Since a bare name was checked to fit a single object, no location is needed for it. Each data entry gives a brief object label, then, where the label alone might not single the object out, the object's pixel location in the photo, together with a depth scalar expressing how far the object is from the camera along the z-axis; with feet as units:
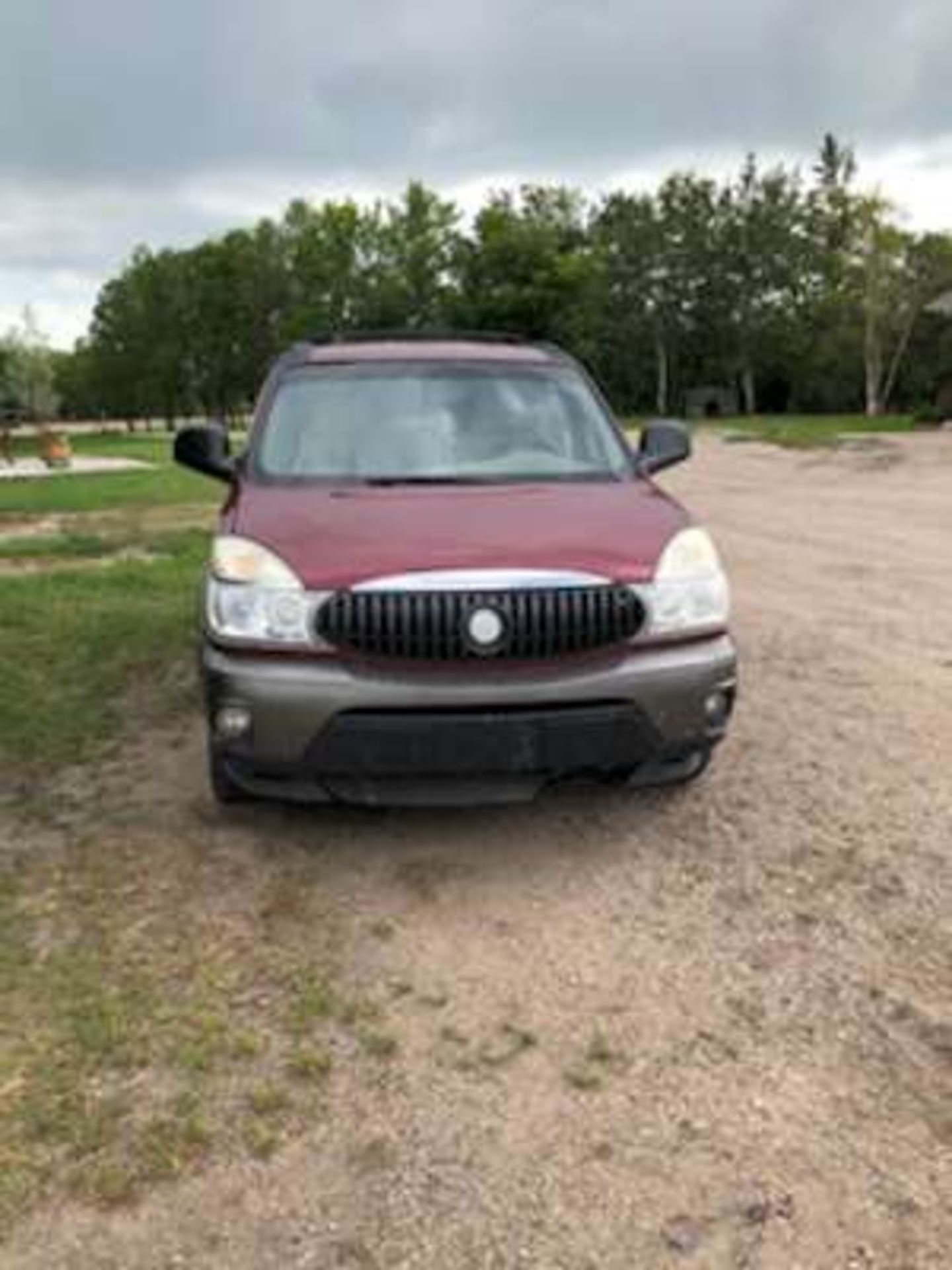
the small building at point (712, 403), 186.50
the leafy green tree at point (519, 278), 196.34
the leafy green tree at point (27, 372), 201.77
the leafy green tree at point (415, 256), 202.80
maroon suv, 11.66
